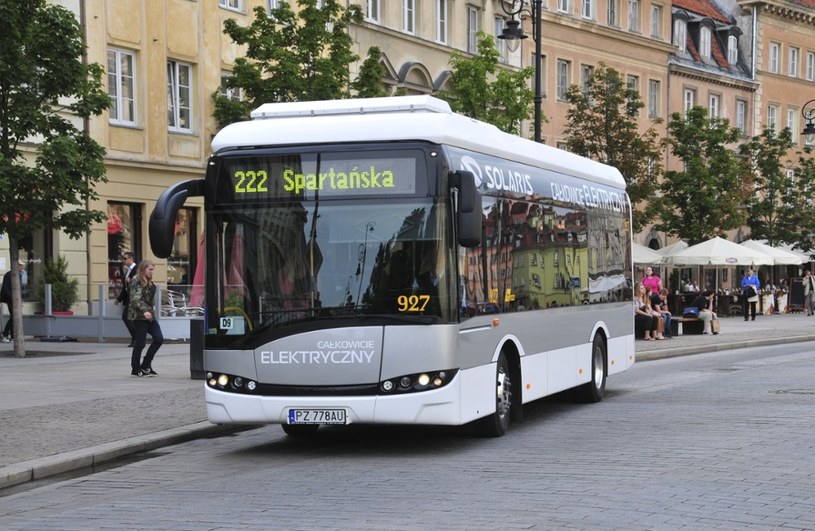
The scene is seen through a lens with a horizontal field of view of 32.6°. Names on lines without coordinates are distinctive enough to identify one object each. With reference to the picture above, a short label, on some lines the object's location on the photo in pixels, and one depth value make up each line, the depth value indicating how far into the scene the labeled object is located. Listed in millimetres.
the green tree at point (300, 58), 31859
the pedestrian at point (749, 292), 46781
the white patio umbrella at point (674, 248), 49625
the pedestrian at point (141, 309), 20312
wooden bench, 35719
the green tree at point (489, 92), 36469
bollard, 19594
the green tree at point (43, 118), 24141
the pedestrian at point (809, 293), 51562
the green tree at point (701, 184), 52438
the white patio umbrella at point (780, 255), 49188
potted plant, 31531
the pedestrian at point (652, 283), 35844
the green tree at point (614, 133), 47531
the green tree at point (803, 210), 56906
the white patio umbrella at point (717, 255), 45812
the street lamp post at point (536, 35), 27281
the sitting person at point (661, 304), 33741
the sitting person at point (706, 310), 35500
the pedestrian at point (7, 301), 28328
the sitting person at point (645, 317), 32250
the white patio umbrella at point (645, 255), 47531
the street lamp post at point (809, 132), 47000
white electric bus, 11617
